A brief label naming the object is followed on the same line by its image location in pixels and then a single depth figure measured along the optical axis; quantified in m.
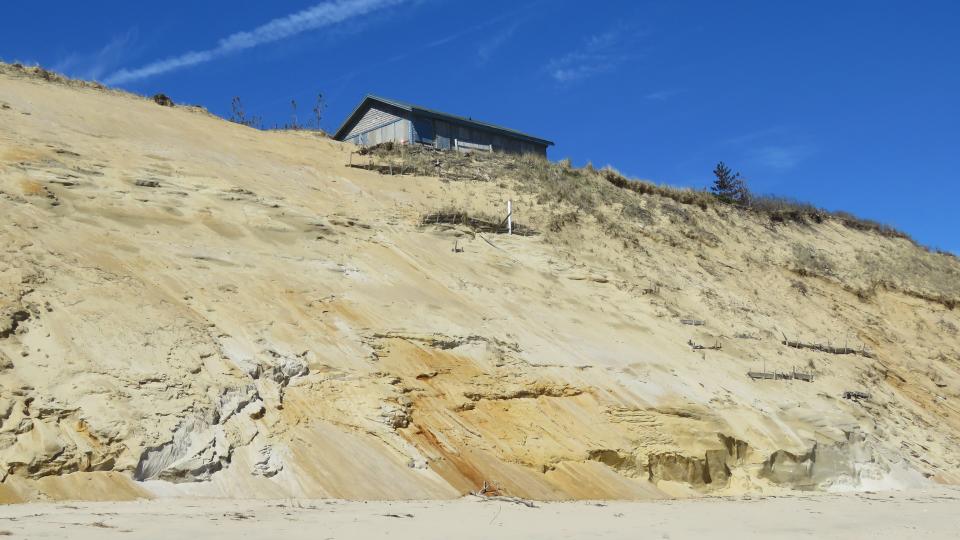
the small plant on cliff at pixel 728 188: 28.68
